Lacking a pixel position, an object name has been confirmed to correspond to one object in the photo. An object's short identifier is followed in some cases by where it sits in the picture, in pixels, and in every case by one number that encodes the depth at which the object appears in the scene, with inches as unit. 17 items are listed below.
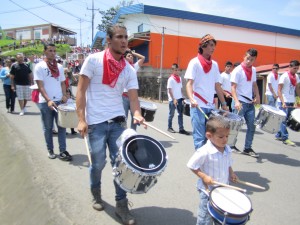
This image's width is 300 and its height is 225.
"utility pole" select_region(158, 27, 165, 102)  830.6
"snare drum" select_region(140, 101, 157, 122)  263.9
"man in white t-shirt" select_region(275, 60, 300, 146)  315.0
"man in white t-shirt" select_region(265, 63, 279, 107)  369.1
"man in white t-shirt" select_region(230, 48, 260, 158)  251.0
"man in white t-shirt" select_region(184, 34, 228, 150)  184.5
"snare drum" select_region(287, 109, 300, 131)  241.8
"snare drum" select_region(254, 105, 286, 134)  251.1
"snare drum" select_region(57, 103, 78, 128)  221.6
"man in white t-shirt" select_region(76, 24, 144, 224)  137.9
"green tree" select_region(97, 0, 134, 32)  2266.2
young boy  119.2
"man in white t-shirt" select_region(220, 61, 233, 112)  397.9
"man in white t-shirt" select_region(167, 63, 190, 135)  359.9
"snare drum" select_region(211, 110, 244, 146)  192.2
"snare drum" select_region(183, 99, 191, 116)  319.9
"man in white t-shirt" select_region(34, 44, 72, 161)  223.8
